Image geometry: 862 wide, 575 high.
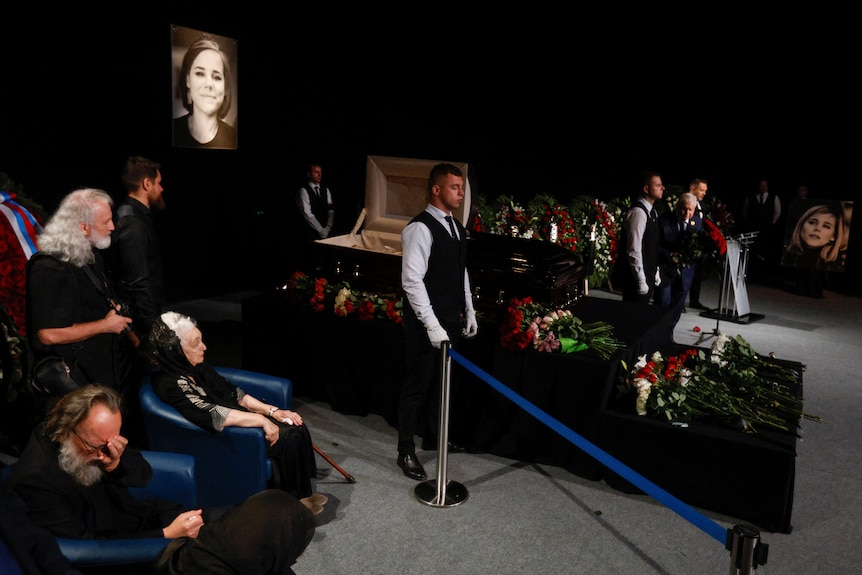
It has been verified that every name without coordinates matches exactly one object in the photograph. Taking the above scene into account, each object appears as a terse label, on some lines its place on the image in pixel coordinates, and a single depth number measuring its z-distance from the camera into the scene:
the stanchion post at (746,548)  1.95
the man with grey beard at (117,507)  1.80
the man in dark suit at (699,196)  6.61
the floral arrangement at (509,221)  7.80
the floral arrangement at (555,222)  7.78
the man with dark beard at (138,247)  3.83
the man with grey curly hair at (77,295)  3.06
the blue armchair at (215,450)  3.08
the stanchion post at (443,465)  3.51
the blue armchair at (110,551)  2.10
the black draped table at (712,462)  3.38
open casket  4.39
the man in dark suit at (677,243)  6.18
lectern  7.03
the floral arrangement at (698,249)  6.14
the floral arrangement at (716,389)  3.63
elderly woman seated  3.07
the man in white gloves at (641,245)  5.48
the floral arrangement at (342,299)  4.52
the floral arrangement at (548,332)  3.97
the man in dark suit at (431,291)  3.62
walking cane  3.65
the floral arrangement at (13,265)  3.83
